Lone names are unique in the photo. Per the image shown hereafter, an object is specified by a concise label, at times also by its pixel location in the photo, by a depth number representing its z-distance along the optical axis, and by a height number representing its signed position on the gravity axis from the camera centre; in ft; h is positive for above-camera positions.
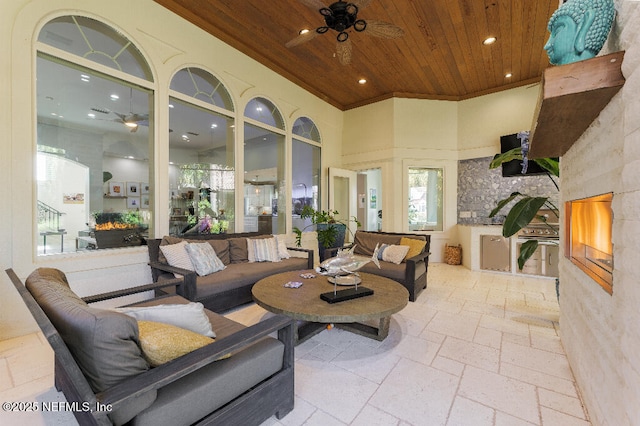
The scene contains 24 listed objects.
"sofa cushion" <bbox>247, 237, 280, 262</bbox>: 13.04 -1.91
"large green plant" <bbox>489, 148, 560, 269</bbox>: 9.27 -0.04
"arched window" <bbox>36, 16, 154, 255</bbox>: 9.52 +2.93
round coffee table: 6.79 -2.48
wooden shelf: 3.76 +1.70
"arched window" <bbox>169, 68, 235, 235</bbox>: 12.97 +2.94
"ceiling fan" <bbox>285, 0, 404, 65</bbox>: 8.88 +6.49
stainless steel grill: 15.57 -1.12
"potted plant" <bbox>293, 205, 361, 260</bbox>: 18.76 -1.25
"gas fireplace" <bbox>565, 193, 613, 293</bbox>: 4.92 -0.57
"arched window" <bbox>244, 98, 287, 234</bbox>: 16.25 +2.70
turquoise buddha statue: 4.06 +2.74
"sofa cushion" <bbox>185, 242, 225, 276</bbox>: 10.52 -1.89
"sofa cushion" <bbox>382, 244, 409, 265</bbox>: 12.81 -2.00
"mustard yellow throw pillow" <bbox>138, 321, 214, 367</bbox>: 3.77 -1.85
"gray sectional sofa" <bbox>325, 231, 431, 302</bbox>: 11.67 -2.35
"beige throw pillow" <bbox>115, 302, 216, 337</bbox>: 4.37 -1.70
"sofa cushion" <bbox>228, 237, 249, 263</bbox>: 12.82 -1.88
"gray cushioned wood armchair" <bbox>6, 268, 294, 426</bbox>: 3.26 -2.07
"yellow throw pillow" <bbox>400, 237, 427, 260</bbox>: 13.19 -1.65
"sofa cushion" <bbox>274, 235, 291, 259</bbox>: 13.74 -1.99
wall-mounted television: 17.12 +3.02
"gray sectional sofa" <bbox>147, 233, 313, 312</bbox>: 9.49 -2.46
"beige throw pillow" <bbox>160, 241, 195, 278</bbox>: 10.27 -1.71
